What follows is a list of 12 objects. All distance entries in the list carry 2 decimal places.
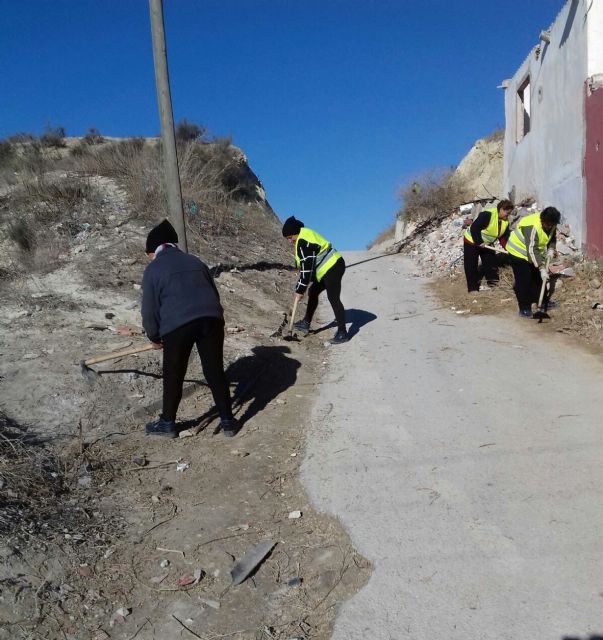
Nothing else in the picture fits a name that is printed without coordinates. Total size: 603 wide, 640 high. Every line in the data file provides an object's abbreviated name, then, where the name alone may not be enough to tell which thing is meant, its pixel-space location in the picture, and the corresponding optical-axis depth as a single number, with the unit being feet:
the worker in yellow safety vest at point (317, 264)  24.04
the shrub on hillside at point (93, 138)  71.78
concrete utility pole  25.44
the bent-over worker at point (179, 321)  14.82
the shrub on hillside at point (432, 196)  62.95
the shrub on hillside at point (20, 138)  68.81
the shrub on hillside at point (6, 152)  59.13
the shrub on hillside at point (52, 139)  70.23
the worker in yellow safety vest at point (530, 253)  25.34
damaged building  29.96
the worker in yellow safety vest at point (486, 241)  30.07
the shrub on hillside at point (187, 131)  73.05
